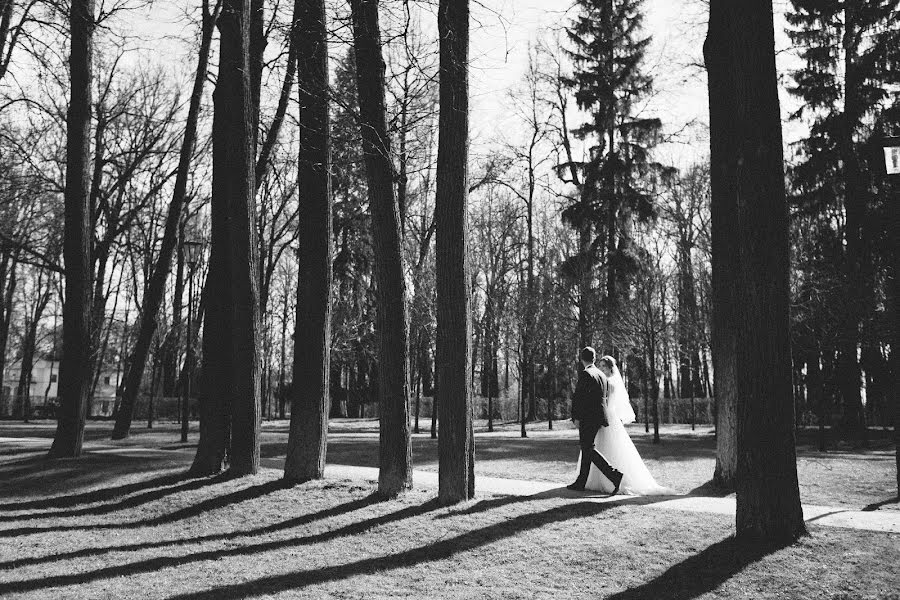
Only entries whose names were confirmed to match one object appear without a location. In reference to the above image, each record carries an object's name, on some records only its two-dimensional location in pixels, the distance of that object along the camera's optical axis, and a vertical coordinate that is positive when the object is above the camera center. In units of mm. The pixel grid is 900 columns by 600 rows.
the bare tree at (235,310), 10766 +1001
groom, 9664 -556
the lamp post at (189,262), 18781 +3130
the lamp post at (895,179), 8989 +2534
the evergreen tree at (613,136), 31703 +10914
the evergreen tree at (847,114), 23078 +9086
